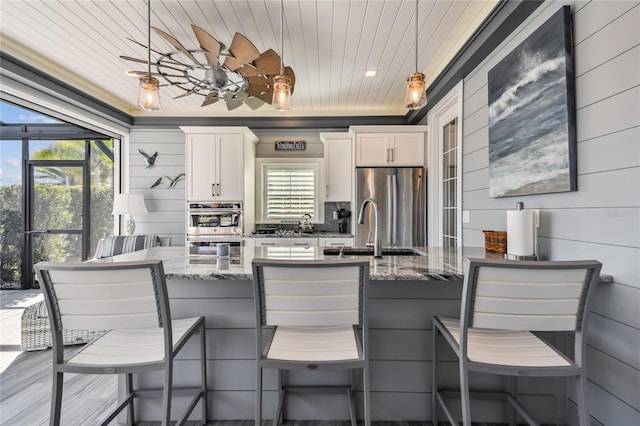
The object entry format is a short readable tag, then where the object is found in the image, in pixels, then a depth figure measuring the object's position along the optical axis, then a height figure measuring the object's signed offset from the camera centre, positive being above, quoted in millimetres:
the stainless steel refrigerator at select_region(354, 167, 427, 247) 3719 +157
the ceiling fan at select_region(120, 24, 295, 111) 1833 +1044
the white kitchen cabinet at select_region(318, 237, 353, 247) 3922 -365
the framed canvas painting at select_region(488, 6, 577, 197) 1517 +599
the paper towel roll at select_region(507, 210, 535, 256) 1686 -110
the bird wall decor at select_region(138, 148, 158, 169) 4359 +877
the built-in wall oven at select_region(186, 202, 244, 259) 3898 -120
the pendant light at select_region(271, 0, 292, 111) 1898 +824
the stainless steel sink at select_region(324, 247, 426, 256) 2172 -293
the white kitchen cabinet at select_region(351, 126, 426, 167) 3834 +911
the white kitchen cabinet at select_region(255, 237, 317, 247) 3889 -356
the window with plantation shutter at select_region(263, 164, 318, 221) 4484 +376
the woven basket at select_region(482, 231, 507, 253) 1909 -191
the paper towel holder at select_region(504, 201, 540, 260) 1695 -143
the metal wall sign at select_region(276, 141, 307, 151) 4492 +1091
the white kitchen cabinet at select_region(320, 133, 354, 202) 4129 +715
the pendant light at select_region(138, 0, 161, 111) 1859 +809
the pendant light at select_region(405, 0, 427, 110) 1771 +773
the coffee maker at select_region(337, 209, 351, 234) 4365 -85
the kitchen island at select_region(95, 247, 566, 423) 1601 -844
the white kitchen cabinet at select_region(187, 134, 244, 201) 3908 +676
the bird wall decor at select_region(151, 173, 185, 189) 4383 +543
